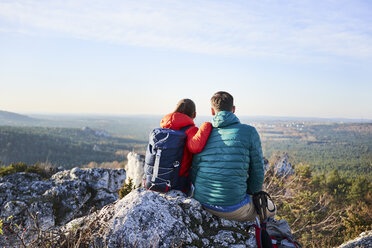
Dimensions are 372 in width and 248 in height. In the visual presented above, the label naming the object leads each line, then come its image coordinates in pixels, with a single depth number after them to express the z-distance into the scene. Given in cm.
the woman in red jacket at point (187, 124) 406
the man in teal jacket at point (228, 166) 379
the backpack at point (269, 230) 354
